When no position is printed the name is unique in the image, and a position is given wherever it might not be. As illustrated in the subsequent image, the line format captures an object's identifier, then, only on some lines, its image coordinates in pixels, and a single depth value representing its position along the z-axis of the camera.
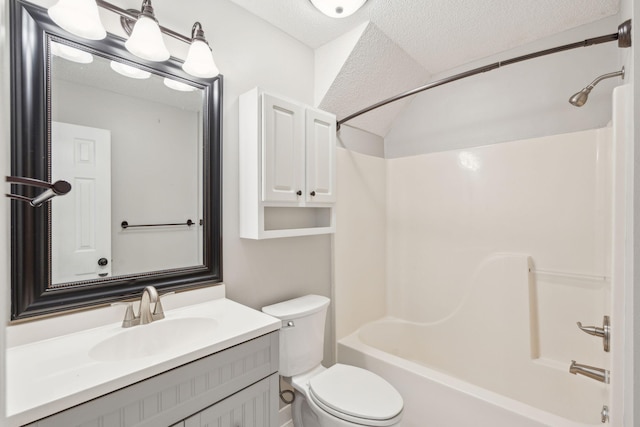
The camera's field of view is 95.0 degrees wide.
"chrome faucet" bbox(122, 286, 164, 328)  1.14
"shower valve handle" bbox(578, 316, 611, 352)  1.02
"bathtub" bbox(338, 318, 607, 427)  1.42
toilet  1.32
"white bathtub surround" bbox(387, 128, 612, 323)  1.72
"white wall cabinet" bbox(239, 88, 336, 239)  1.50
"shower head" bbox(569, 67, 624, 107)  1.31
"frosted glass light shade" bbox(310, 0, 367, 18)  1.58
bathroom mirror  0.98
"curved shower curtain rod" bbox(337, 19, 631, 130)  0.99
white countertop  0.71
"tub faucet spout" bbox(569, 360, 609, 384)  1.14
